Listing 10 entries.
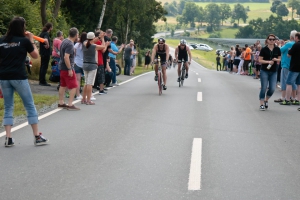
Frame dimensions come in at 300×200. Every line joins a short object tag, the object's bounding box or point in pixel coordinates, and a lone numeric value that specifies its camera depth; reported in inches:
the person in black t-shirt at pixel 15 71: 334.0
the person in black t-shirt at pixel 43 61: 746.8
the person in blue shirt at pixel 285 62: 636.1
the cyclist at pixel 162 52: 721.6
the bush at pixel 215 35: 7183.1
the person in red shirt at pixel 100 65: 633.6
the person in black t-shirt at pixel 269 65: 558.9
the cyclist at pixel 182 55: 832.2
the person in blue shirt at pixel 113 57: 797.9
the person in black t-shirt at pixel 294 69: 585.6
